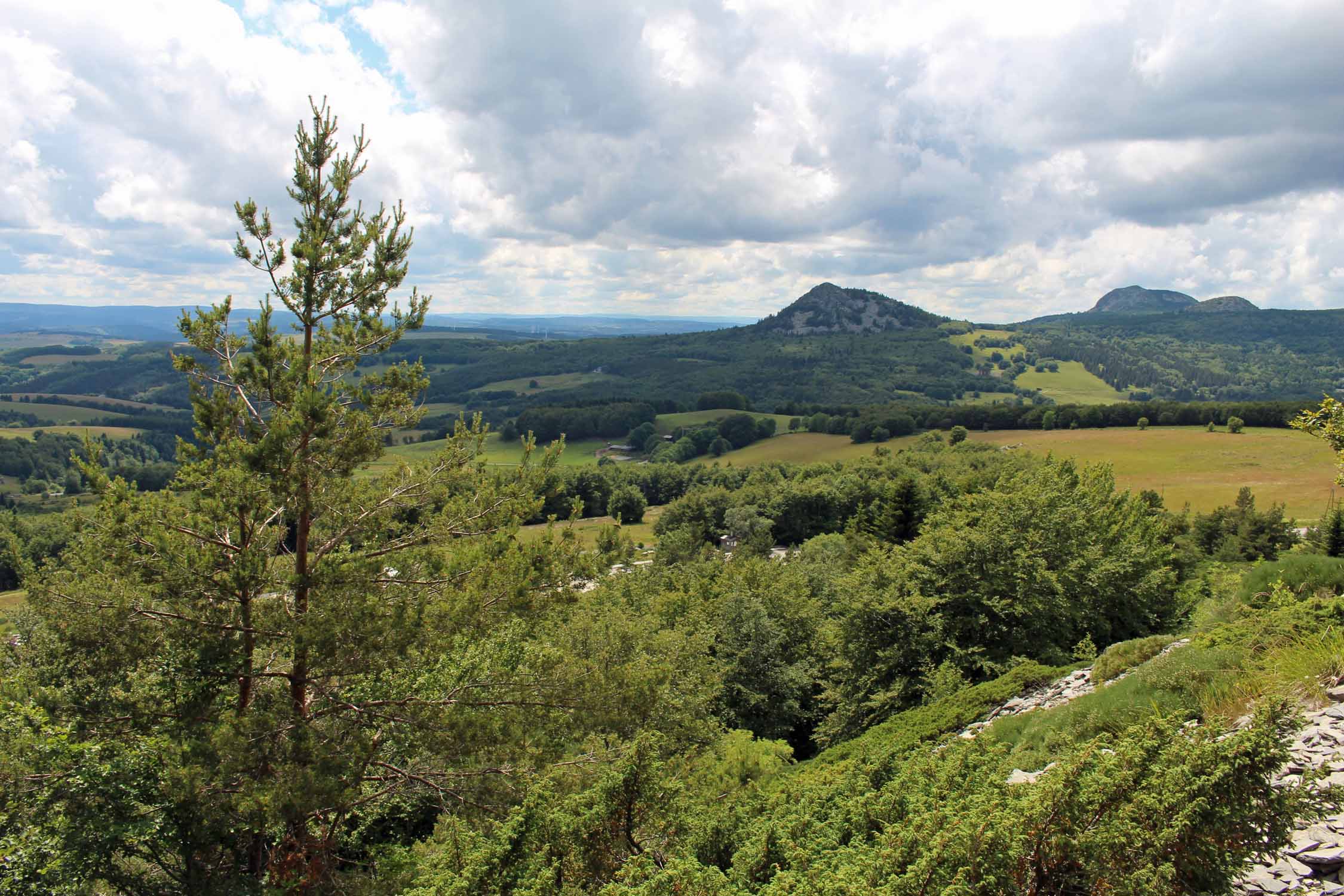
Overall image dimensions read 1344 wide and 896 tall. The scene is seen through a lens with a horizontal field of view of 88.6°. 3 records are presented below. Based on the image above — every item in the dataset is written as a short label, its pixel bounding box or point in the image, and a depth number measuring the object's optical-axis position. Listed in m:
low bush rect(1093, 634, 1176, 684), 14.37
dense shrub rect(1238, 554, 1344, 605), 14.78
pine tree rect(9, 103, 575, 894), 8.63
